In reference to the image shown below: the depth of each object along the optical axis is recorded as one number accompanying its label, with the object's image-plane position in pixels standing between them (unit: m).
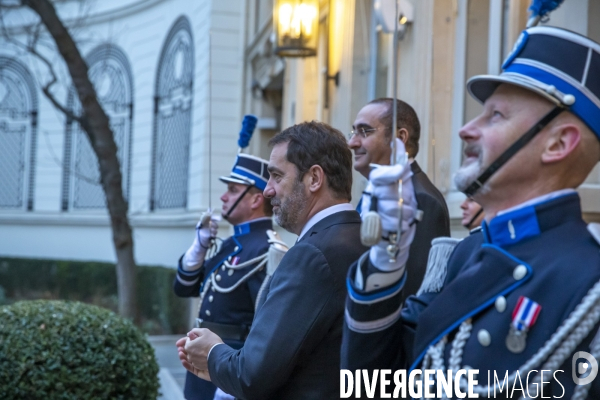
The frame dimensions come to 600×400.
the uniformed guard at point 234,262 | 4.14
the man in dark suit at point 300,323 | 2.44
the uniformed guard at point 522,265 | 1.71
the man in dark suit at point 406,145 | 3.19
